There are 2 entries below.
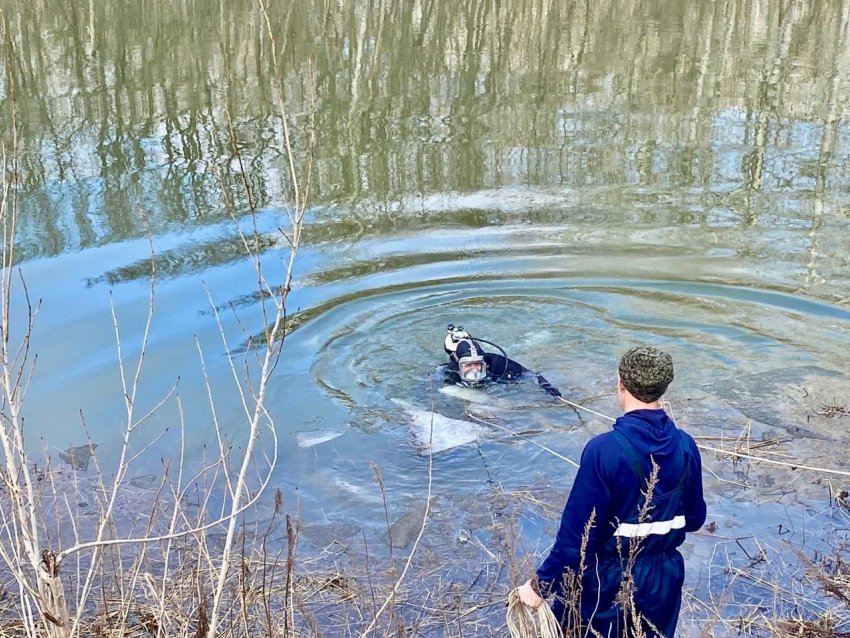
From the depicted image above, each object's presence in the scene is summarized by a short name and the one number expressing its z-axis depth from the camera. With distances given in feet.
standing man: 10.35
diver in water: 23.56
